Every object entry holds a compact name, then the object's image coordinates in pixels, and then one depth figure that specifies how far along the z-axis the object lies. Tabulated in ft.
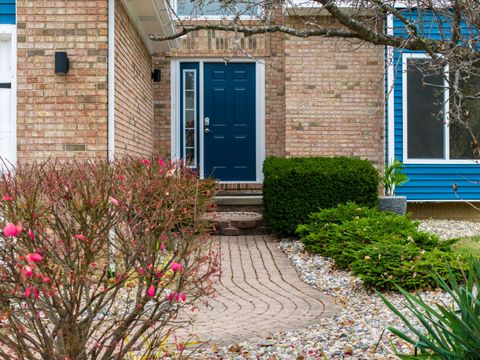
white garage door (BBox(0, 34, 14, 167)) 24.40
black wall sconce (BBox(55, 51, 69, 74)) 23.75
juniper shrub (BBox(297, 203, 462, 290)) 19.88
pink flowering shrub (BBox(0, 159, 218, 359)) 9.38
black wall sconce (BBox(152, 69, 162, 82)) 40.45
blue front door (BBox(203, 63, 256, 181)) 41.91
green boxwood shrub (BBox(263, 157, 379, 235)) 30.63
